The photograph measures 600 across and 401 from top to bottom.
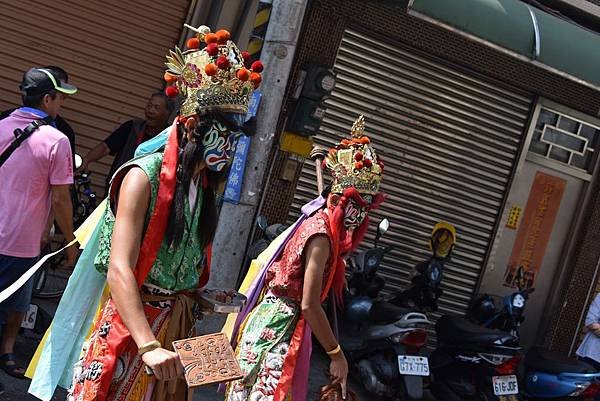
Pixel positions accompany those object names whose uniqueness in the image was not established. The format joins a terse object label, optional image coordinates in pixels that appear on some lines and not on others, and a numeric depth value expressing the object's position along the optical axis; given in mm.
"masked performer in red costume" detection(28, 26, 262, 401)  2918
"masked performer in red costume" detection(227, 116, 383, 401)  4211
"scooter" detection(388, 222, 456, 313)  8352
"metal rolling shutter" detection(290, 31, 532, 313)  8922
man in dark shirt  7102
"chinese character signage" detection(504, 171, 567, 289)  10328
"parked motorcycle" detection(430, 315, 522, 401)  7316
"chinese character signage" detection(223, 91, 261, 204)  6664
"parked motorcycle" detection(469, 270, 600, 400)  7613
